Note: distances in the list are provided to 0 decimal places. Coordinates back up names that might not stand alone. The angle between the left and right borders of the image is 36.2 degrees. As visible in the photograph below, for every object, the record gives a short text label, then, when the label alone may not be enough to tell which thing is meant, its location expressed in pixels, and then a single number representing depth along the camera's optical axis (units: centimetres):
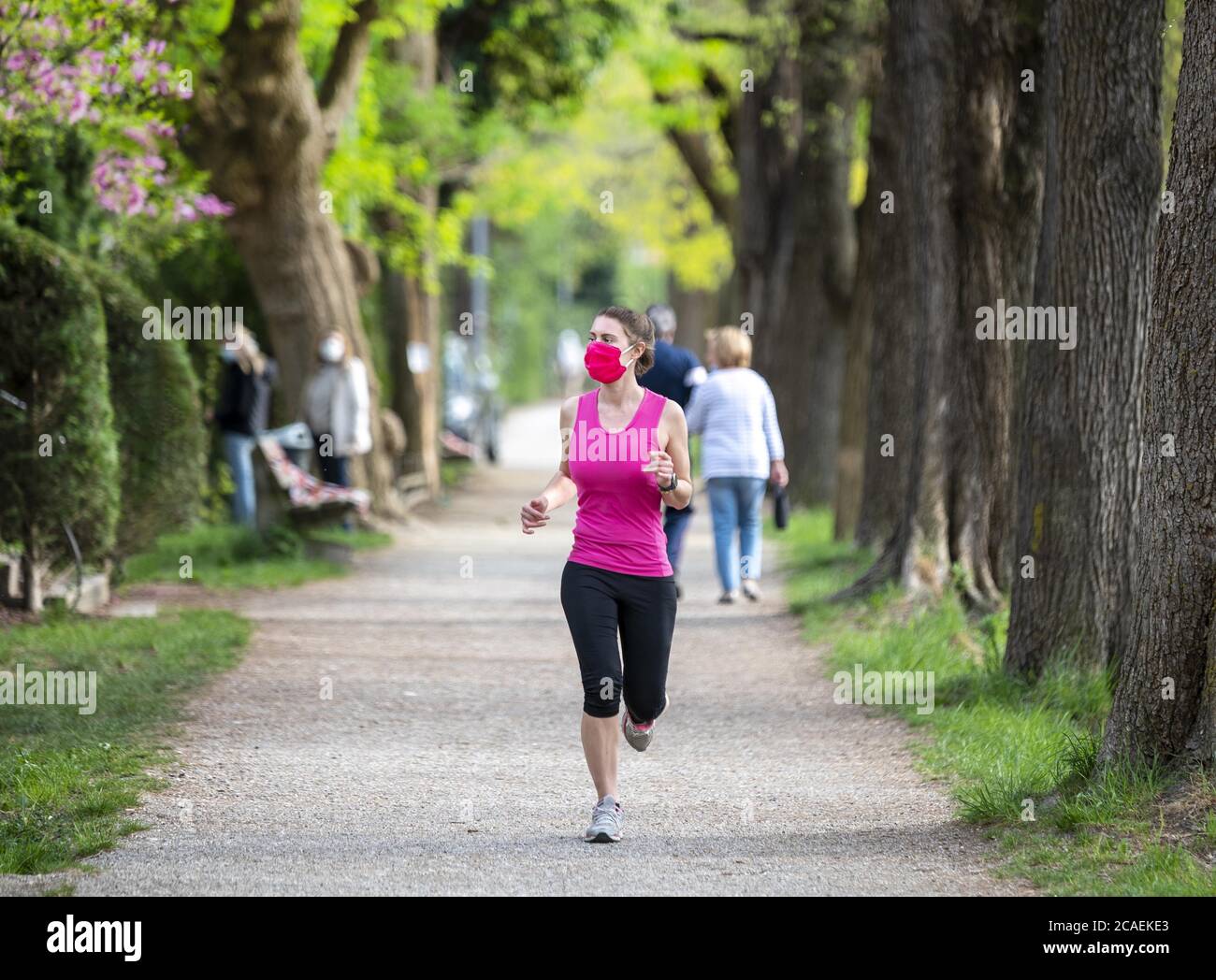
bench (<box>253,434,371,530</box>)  1593
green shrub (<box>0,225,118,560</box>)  1095
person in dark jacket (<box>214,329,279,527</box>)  1755
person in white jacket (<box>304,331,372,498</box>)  1731
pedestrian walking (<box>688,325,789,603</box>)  1264
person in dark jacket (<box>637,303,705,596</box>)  1242
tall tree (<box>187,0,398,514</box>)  1620
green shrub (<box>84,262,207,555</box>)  1237
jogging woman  659
